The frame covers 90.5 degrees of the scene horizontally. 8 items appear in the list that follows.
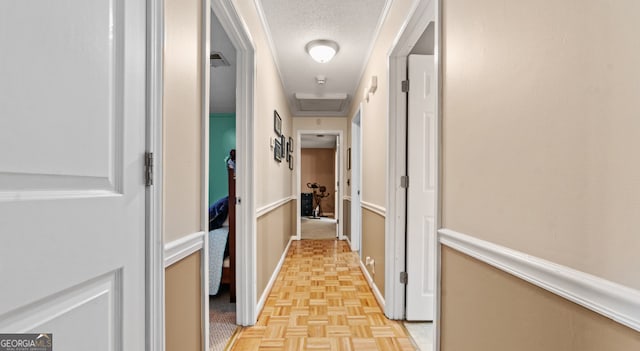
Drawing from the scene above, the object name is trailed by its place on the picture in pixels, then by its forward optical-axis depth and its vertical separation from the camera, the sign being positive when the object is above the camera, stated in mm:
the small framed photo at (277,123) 3292 +565
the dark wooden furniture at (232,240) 2490 -510
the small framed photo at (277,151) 3242 +262
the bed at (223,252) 2512 -637
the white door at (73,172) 497 +6
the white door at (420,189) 2254 -101
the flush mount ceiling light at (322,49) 2886 +1154
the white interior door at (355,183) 4709 -126
